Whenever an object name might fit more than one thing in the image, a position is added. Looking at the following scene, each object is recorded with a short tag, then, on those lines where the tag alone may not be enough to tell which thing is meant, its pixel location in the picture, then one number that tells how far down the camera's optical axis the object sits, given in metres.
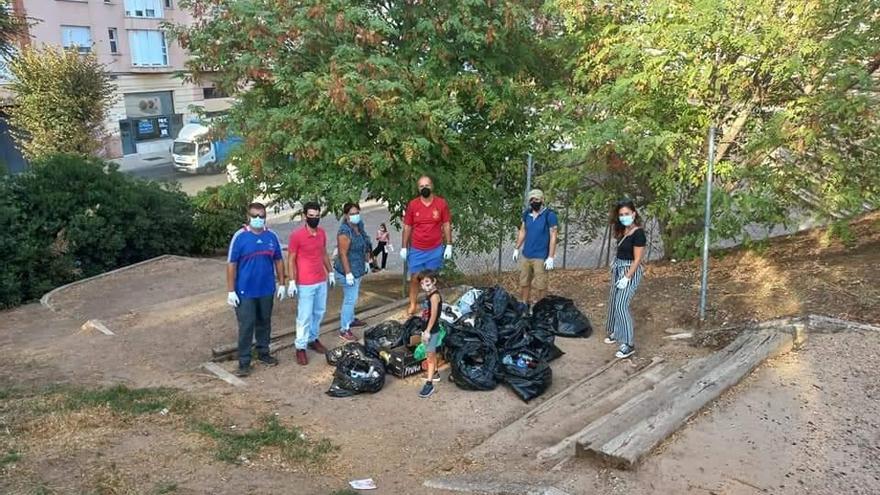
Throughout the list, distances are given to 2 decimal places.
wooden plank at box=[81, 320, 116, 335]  8.63
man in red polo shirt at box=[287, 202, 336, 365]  6.79
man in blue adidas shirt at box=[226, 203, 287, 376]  6.58
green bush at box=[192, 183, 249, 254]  15.73
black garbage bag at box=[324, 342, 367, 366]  6.49
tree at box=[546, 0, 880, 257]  7.71
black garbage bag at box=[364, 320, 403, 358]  6.79
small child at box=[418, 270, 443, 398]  5.97
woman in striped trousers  6.52
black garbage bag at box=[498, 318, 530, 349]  6.58
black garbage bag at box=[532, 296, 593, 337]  7.36
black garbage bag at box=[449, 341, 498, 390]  6.18
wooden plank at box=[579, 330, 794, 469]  4.36
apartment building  33.94
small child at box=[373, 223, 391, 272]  13.42
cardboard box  6.54
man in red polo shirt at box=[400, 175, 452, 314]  7.79
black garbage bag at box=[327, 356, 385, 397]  6.22
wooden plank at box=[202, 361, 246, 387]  6.62
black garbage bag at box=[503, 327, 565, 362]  6.53
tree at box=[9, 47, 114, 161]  18.95
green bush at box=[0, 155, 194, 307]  11.48
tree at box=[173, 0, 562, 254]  8.14
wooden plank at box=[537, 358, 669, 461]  4.92
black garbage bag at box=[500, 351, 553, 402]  6.09
